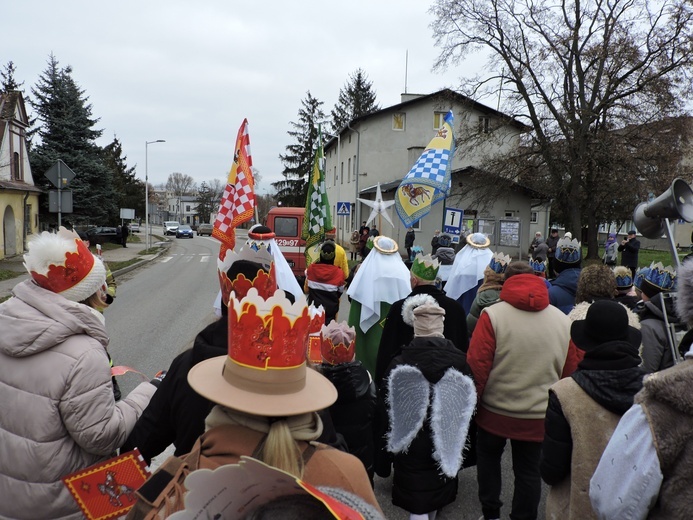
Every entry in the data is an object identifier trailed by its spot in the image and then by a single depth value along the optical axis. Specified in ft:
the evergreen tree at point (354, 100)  198.29
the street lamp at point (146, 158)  126.46
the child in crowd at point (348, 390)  10.80
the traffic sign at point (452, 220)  44.86
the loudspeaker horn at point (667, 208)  11.55
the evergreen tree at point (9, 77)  143.95
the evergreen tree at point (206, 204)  346.95
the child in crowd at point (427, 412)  11.16
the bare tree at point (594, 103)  78.74
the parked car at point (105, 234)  103.99
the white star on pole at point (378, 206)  59.93
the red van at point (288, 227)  55.98
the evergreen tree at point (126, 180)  156.11
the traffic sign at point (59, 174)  37.37
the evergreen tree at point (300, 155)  181.78
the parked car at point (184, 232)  192.95
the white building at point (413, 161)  93.48
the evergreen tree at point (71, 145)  101.76
